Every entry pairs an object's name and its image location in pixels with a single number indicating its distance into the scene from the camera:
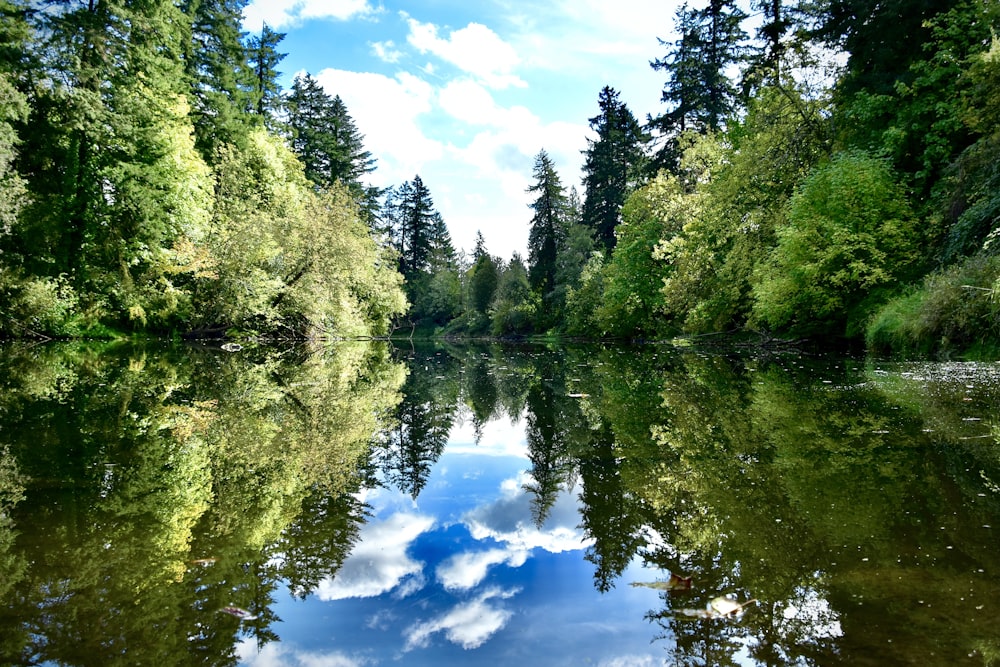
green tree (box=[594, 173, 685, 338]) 25.58
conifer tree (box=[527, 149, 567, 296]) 45.78
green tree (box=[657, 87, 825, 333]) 18.23
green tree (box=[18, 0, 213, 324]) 17.59
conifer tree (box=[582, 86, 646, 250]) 41.81
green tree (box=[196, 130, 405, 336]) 20.83
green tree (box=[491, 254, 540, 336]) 45.38
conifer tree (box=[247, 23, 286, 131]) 34.50
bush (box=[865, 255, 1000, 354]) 9.35
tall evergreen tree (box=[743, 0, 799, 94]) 19.72
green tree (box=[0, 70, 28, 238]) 14.56
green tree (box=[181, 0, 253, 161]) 26.84
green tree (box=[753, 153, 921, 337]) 13.09
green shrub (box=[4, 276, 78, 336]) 16.64
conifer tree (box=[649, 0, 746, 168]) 30.55
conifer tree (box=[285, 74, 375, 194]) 42.22
